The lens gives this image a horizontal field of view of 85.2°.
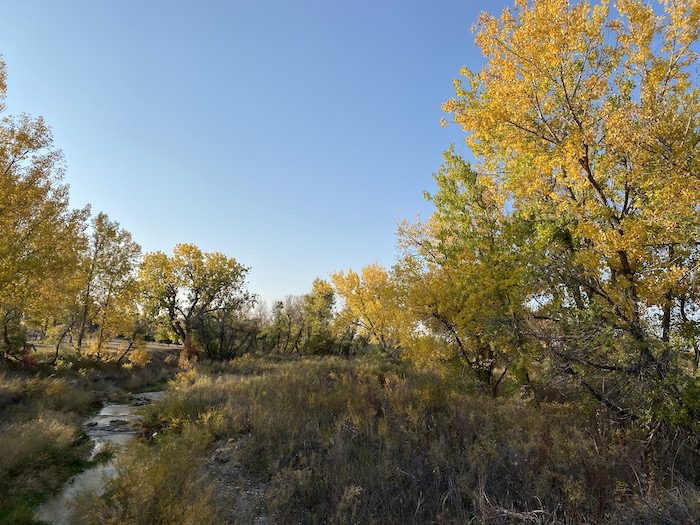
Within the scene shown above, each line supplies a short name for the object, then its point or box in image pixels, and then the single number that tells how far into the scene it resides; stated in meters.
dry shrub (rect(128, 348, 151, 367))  24.84
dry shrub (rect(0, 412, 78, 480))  6.95
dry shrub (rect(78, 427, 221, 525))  4.69
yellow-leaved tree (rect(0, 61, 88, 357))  11.84
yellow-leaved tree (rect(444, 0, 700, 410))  5.53
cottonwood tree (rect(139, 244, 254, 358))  31.12
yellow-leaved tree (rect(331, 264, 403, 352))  24.70
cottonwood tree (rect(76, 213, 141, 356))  23.31
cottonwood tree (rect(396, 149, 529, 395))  8.85
